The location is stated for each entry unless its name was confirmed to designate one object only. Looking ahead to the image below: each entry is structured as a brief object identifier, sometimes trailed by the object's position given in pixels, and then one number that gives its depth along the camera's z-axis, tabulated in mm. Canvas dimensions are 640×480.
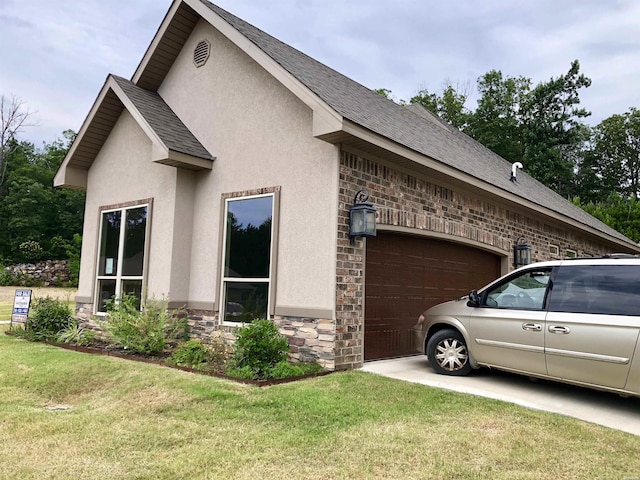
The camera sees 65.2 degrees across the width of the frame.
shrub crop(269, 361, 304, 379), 6594
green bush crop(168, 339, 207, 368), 7434
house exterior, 7320
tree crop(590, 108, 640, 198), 39531
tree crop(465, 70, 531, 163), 35875
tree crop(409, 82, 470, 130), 37781
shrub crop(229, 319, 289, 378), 6821
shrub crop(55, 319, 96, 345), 9523
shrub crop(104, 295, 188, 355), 8180
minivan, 5430
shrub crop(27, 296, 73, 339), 10195
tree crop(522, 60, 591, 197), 33656
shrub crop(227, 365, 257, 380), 6535
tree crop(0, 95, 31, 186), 35500
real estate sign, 10703
